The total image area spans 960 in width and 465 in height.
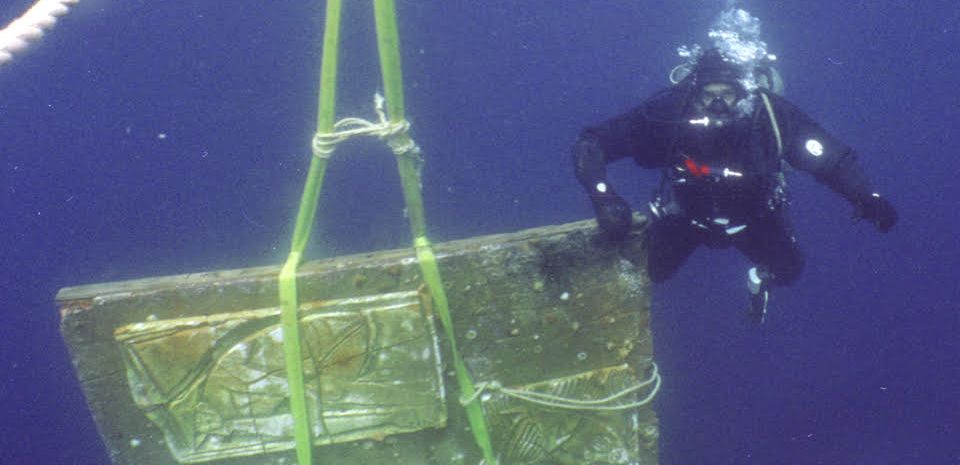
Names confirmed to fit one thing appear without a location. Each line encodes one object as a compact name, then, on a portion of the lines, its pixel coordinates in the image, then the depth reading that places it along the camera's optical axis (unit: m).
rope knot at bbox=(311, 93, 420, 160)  2.20
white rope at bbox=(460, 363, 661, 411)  2.54
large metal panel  2.39
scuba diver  3.86
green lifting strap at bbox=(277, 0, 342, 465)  2.15
